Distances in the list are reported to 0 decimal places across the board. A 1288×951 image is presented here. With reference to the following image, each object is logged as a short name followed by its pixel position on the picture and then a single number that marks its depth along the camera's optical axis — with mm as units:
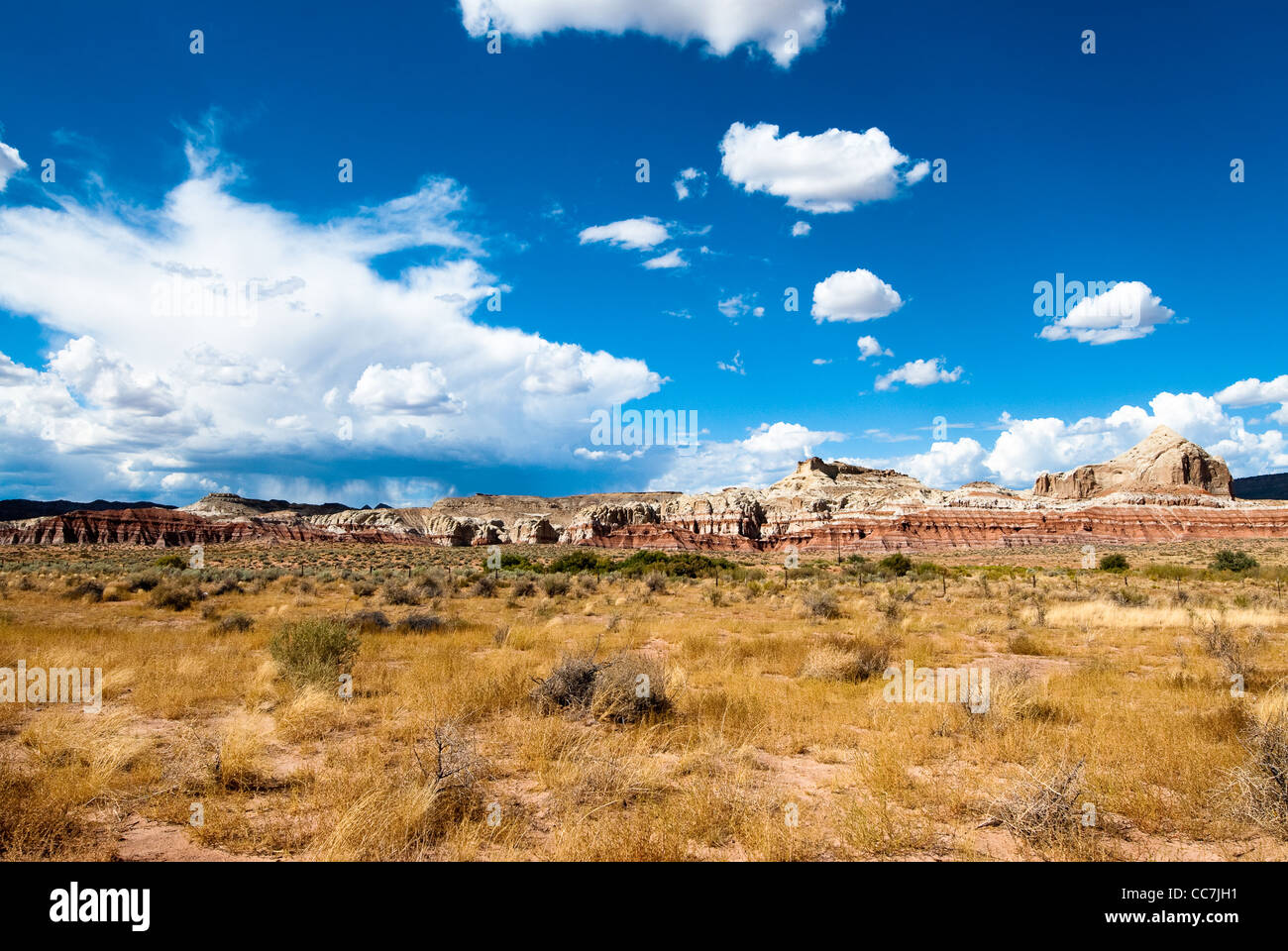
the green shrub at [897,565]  38469
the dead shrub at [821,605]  18578
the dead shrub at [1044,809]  4820
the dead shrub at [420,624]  14875
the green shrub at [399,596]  20656
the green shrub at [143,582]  23422
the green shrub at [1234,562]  34319
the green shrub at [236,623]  14453
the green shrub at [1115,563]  41266
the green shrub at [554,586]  23484
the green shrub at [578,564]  37391
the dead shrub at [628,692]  7875
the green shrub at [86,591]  20316
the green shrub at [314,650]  9305
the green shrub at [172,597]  18859
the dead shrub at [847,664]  10453
